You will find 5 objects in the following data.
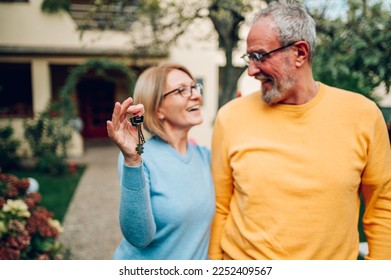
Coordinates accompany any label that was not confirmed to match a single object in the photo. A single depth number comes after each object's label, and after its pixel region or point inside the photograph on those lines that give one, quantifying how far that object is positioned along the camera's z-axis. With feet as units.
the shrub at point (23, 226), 7.86
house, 35.40
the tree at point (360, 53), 8.07
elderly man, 5.01
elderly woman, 4.47
